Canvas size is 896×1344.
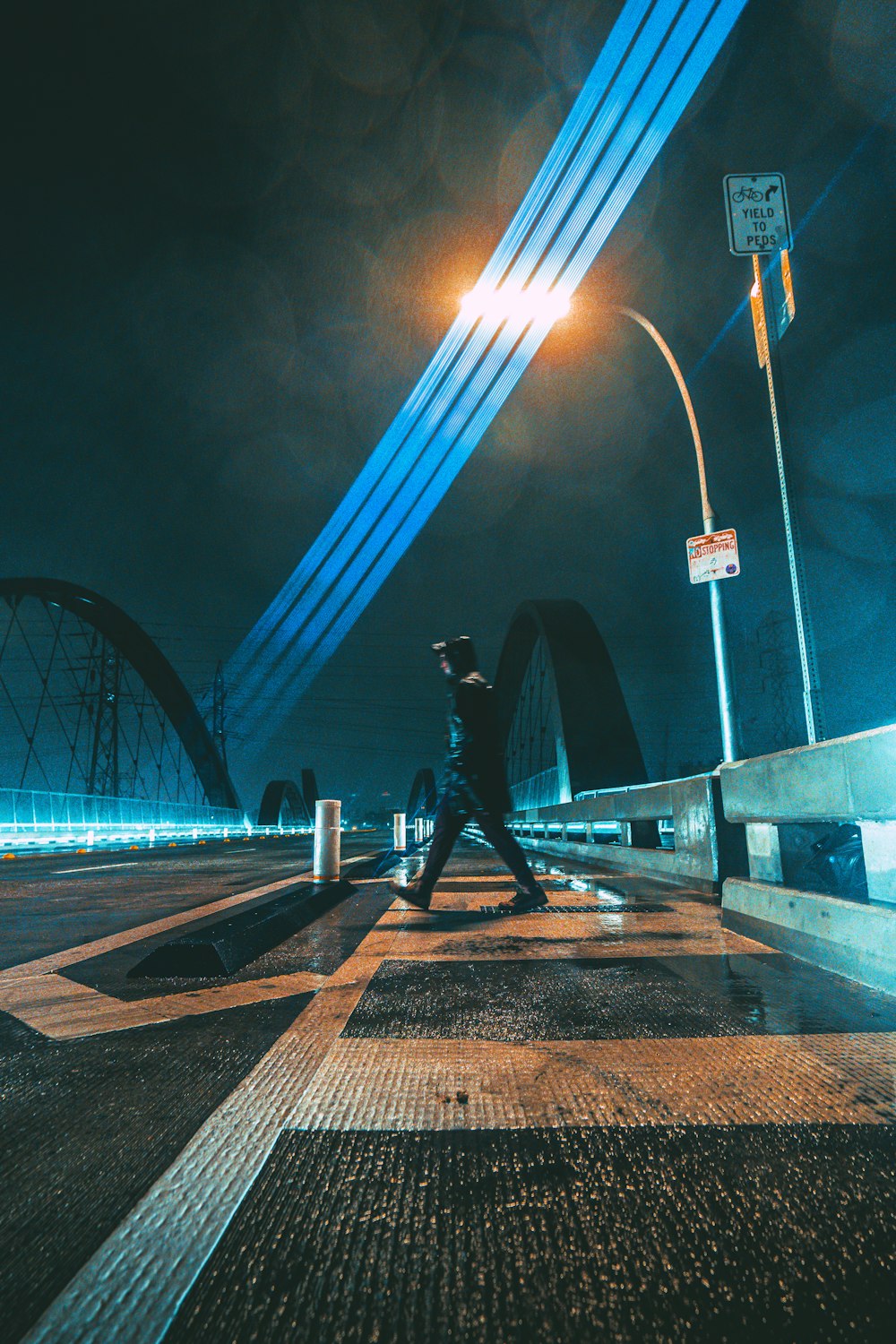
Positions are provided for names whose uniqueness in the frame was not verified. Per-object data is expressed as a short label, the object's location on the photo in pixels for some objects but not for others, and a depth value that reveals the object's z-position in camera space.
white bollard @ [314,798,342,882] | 7.49
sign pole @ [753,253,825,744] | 6.83
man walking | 5.71
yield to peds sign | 7.10
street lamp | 9.98
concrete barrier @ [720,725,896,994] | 3.22
